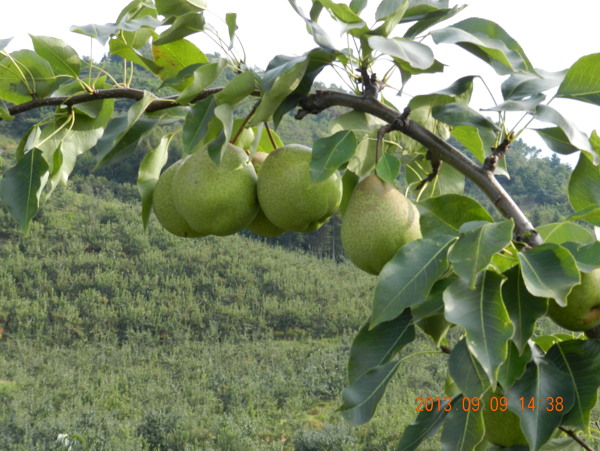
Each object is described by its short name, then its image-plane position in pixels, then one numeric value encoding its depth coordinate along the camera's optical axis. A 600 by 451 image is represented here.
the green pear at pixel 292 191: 1.17
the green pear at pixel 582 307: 1.12
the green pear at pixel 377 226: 1.16
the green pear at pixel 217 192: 1.19
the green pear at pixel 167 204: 1.24
